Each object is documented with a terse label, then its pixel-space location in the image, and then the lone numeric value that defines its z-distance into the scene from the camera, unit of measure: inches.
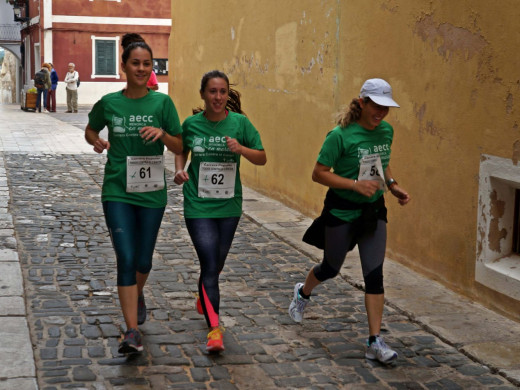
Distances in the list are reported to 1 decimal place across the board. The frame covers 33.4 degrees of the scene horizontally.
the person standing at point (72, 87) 1189.1
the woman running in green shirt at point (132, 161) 194.4
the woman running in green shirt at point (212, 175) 201.2
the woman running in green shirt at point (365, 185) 192.7
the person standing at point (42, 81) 1198.3
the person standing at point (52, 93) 1223.5
